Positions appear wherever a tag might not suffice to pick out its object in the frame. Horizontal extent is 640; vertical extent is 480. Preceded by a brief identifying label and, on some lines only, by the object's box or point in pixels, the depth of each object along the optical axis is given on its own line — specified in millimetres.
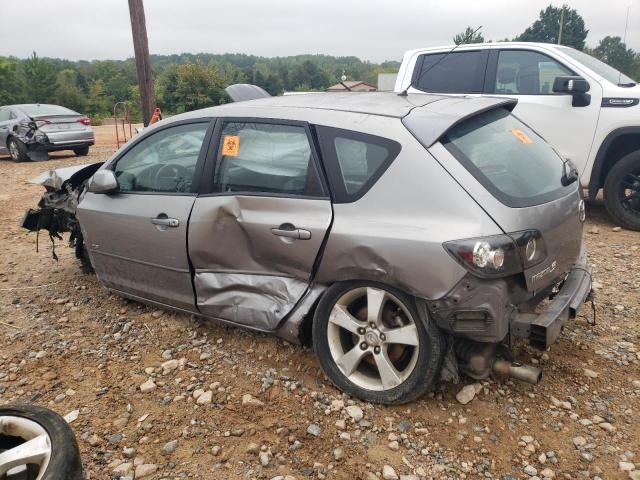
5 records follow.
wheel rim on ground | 2094
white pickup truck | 5652
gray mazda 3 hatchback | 2471
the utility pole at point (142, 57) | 9336
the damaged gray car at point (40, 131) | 12758
